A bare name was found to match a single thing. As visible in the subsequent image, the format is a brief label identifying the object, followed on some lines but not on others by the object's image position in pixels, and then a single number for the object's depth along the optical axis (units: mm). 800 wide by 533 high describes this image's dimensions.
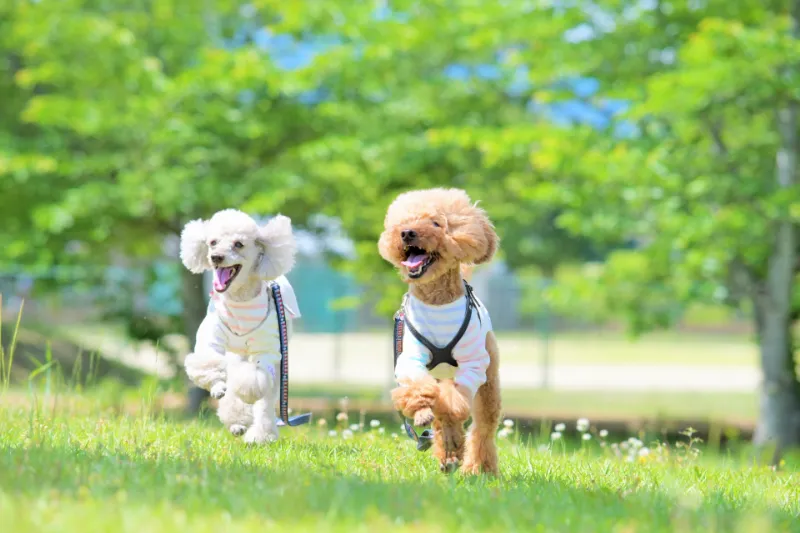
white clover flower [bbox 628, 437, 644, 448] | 13256
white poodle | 10469
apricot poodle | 8969
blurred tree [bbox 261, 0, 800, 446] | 21219
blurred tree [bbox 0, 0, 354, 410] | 25906
